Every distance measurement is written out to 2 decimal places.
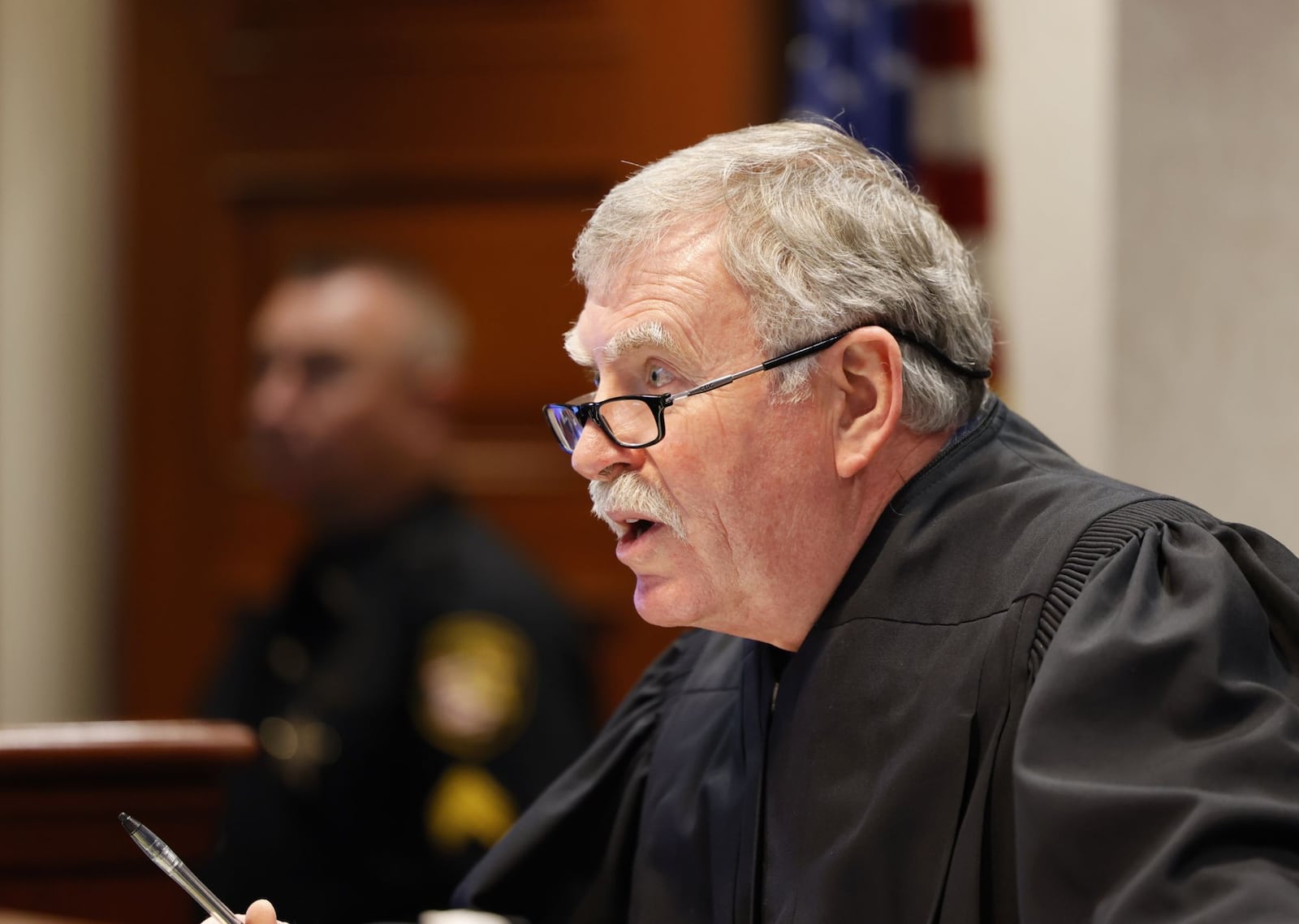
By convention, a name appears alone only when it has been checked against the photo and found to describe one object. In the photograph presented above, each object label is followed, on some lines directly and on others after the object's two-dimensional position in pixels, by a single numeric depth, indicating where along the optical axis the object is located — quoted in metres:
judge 2.38
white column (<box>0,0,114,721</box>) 8.45
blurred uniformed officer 6.48
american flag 6.41
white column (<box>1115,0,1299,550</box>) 5.17
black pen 2.75
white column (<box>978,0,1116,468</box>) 5.48
